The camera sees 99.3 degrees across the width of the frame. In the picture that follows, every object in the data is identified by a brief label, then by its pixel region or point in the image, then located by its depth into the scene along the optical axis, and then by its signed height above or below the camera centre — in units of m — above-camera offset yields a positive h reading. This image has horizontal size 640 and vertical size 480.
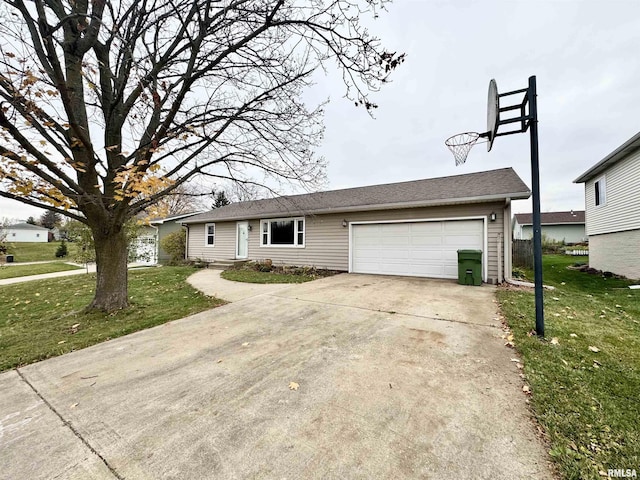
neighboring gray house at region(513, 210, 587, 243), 27.92 +2.14
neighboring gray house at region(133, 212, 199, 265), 17.38 +0.18
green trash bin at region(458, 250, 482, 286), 7.74 -0.62
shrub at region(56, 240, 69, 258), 23.53 -0.57
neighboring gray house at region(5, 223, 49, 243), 44.38 +1.91
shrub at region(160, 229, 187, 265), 16.30 -0.04
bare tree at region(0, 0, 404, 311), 4.25 +2.80
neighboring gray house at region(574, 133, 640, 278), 9.29 +1.42
